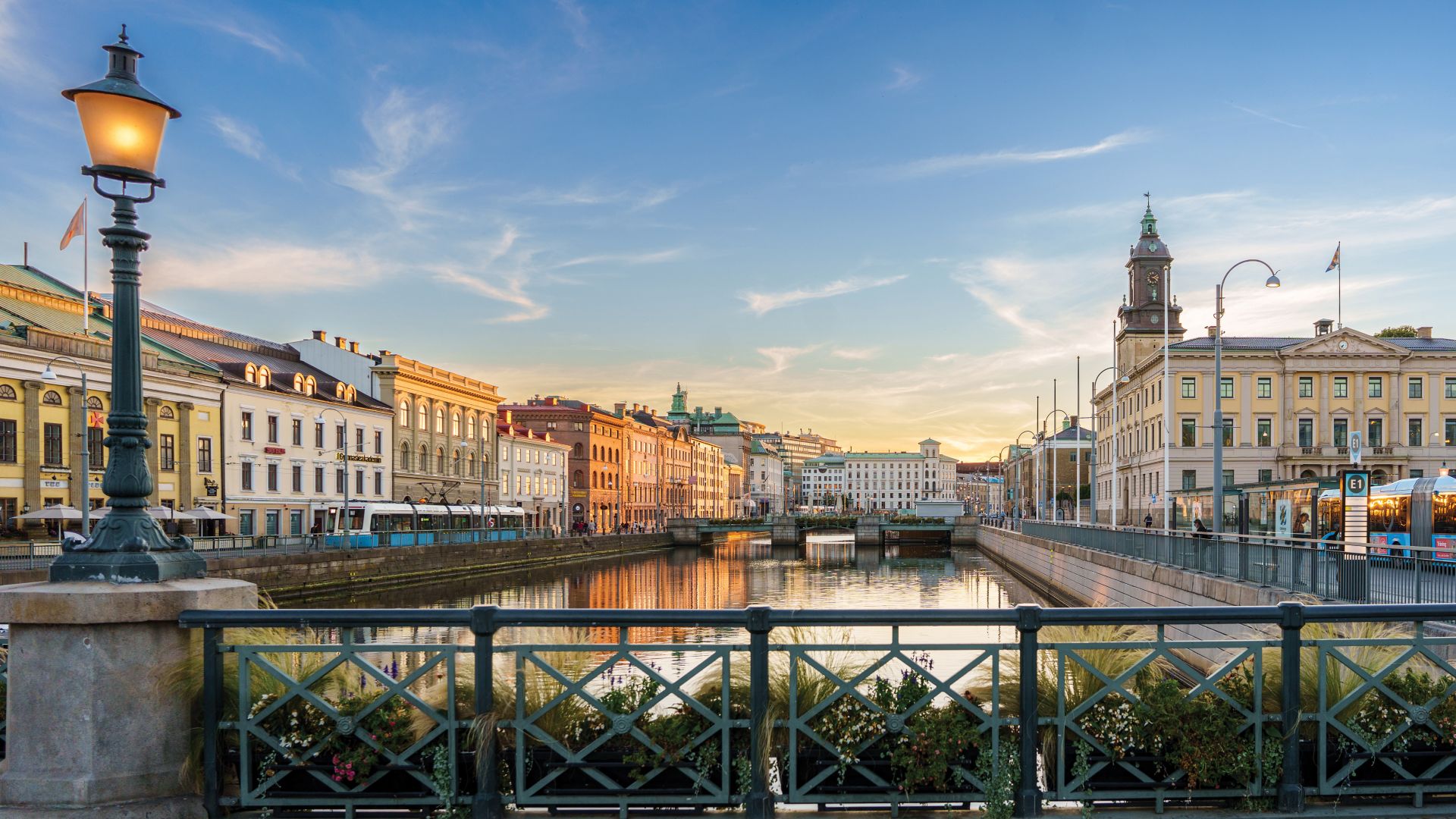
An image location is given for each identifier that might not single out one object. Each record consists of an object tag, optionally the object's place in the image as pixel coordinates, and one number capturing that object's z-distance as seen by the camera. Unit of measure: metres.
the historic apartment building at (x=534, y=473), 92.94
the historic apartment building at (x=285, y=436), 57.41
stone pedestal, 5.42
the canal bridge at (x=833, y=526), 110.06
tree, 105.44
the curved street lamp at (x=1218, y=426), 30.33
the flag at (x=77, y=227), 35.47
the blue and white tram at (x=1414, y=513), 30.33
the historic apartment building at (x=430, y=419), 74.38
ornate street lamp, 5.79
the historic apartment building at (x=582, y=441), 109.00
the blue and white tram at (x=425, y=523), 56.41
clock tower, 110.44
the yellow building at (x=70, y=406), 43.25
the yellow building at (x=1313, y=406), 81.25
